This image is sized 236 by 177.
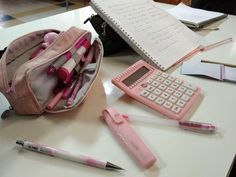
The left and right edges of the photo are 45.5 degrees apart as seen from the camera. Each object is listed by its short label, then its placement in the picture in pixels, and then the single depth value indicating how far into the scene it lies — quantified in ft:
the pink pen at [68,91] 1.80
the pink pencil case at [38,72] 1.61
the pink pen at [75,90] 1.76
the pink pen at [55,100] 1.70
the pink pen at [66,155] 1.36
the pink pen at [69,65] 1.83
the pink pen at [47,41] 2.05
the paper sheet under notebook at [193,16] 3.09
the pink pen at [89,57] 2.10
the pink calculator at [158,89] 1.76
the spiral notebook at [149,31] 2.35
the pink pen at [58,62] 1.78
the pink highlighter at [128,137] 1.39
